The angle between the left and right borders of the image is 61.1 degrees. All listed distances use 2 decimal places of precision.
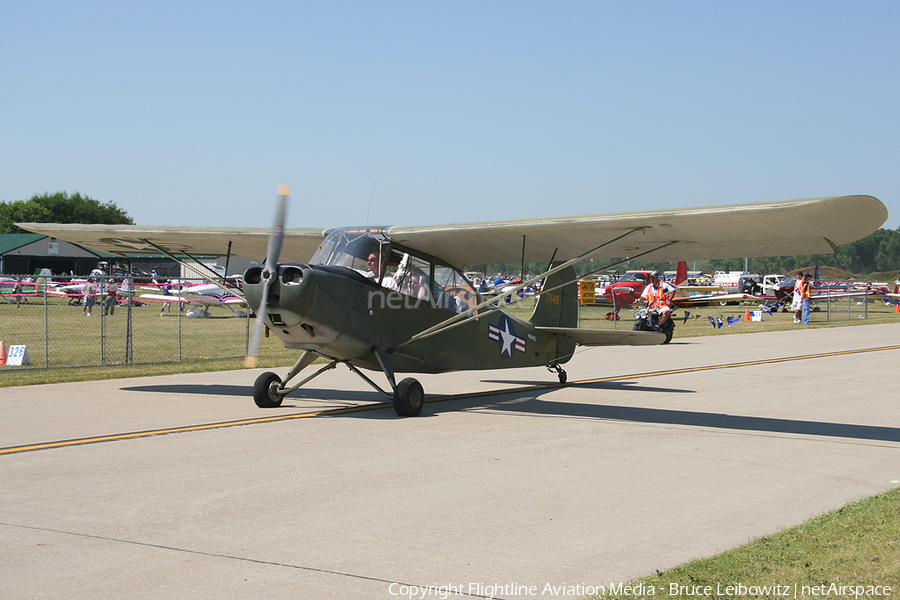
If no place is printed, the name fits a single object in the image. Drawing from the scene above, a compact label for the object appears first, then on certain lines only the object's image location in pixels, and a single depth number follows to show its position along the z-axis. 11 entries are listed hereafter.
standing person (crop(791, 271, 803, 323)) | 34.41
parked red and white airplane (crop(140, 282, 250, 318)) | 36.66
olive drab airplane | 8.62
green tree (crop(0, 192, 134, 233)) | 100.56
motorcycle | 25.16
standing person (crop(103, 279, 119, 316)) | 30.41
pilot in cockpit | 10.09
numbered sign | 15.50
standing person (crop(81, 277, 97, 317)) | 30.91
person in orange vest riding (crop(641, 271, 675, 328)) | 25.41
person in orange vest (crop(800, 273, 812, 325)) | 33.53
